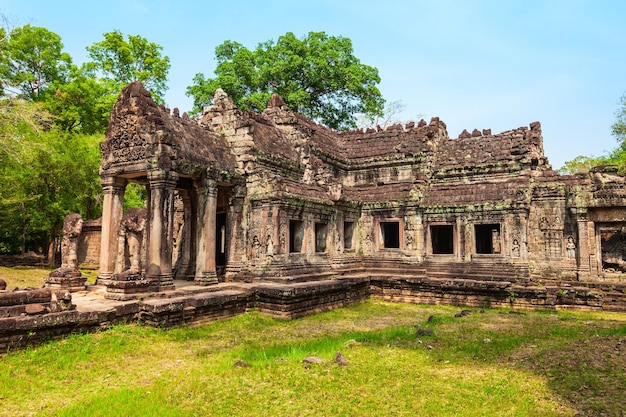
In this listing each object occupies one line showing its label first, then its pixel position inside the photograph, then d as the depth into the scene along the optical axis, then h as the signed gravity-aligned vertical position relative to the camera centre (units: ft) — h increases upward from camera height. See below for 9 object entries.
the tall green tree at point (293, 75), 100.32 +39.09
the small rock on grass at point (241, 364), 25.03 -7.14
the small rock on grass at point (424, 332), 34.27 -7.32
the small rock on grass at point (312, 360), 25.38 -7.02
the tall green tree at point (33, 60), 96.53 +41.64
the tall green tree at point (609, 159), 114.11 +24.14
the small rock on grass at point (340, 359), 25.62 -7.12
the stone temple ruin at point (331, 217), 39.47 +2.64
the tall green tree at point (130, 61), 101.19 +42.98
